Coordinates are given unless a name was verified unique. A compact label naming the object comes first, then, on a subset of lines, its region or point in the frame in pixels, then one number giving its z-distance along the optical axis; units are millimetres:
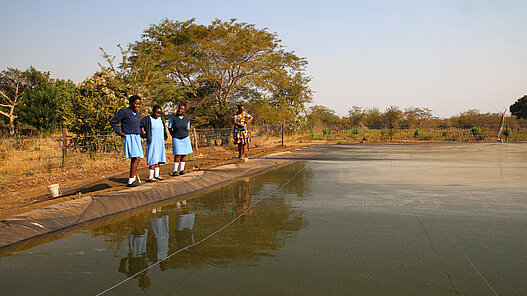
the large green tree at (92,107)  10150
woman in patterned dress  10156
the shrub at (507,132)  23244
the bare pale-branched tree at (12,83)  26781
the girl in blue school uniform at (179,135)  7383
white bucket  5496
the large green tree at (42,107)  22156
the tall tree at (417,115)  35594
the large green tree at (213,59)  17375
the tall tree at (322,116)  38422
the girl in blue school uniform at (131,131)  5953
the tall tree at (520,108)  39094
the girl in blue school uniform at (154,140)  6465
